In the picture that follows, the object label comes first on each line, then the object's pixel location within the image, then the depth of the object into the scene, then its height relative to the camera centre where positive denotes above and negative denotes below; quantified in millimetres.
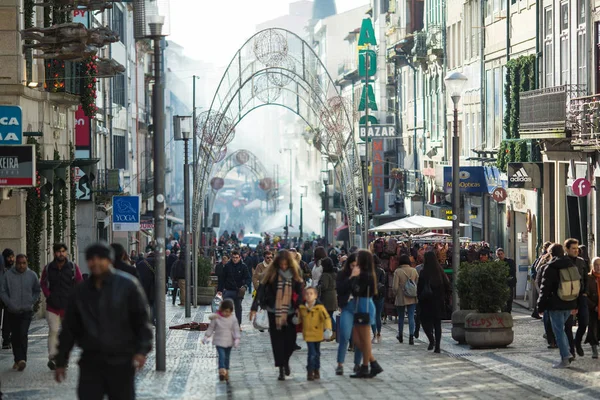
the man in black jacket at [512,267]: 30422 -1710
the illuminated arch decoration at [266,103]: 47594 +2960
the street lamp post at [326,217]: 75362 -1453
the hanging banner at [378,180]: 77625 +561
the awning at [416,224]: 37406 -906
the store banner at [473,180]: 45844 +297
